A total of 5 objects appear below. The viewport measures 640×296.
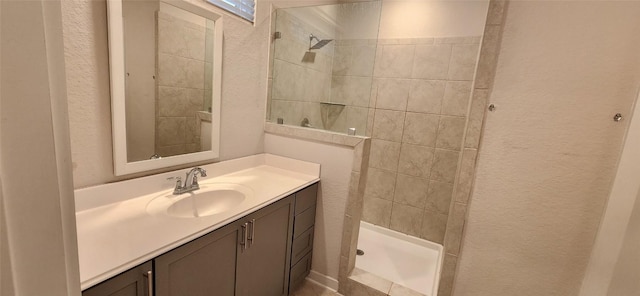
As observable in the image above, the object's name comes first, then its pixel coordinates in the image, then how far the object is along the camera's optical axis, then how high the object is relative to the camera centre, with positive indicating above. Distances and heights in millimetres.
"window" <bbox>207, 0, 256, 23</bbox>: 1534 +564
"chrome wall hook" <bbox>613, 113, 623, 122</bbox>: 1105 +70
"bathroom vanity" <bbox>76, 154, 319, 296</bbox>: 844 -540
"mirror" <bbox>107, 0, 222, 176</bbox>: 1166 +52
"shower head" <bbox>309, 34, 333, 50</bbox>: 2197 +530
